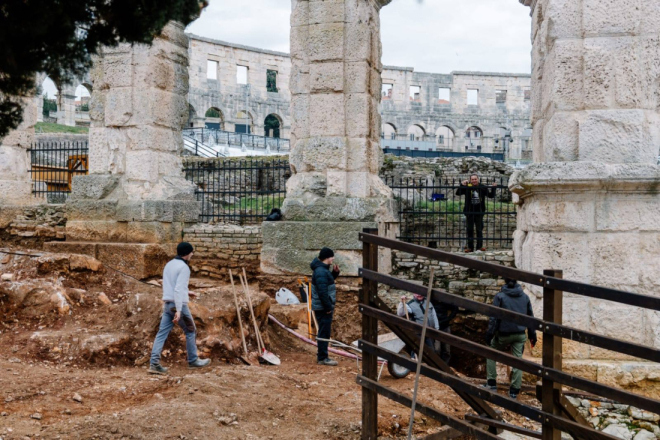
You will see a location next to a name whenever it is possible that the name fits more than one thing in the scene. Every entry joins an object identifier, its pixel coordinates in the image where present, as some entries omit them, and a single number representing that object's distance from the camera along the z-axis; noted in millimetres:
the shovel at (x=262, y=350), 6656
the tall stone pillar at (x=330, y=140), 8398
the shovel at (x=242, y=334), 6447
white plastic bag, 8555
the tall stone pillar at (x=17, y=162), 11023
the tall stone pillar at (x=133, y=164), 9203
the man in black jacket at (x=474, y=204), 10742
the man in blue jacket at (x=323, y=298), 6922
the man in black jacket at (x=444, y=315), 7590
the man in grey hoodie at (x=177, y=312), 5812
